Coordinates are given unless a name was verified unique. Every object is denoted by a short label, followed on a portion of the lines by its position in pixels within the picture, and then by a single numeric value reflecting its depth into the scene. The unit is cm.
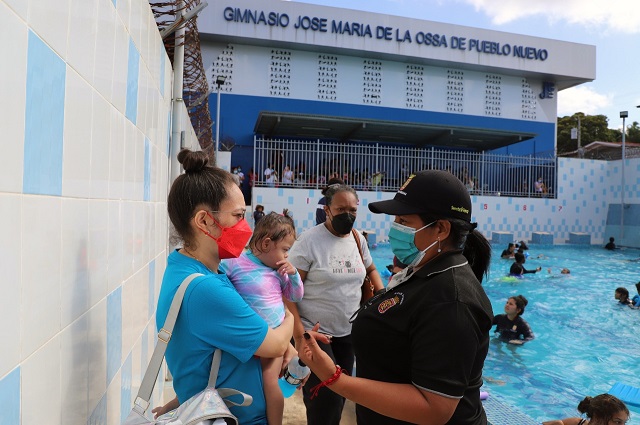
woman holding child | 150
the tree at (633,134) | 4384
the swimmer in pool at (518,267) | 1241
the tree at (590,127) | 4403
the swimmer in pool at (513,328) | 736
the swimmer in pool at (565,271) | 1337
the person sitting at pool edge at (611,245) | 1977
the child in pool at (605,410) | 362
